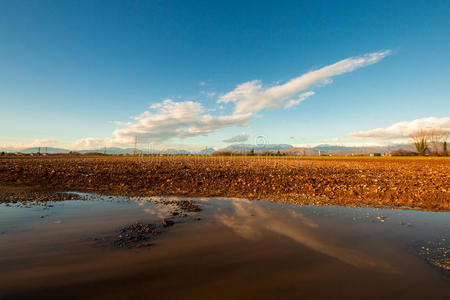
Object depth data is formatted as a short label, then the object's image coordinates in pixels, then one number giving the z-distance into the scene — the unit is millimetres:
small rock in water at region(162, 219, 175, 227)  6291
